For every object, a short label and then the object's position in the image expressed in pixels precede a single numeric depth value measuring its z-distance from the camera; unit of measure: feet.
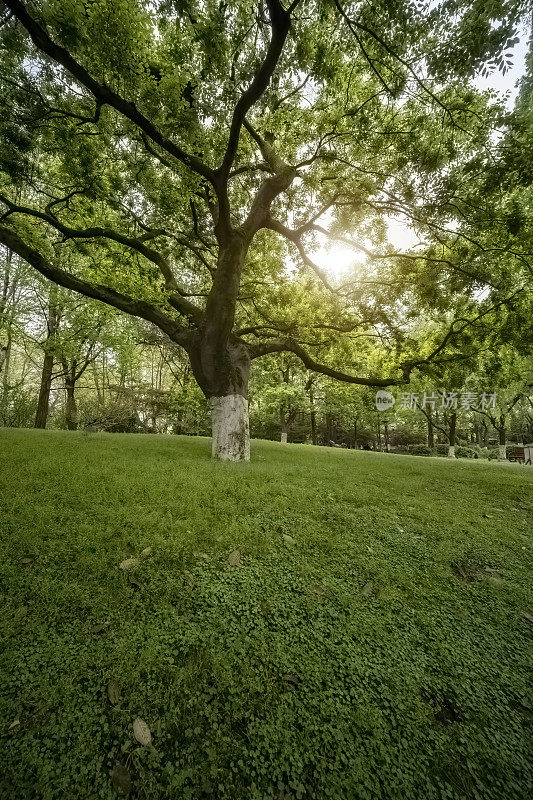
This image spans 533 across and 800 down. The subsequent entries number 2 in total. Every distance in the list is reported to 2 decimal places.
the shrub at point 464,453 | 96.48
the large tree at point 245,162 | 15.42
